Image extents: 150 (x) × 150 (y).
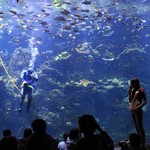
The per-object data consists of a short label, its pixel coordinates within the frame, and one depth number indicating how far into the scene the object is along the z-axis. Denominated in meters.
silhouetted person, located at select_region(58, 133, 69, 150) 5.24
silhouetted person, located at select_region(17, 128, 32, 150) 4.35
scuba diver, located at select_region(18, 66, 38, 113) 13.80
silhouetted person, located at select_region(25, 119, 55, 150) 3.59
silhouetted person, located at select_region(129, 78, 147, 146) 6.27
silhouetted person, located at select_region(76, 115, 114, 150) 3.34
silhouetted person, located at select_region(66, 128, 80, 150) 4.89
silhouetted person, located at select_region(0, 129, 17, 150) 3.77
